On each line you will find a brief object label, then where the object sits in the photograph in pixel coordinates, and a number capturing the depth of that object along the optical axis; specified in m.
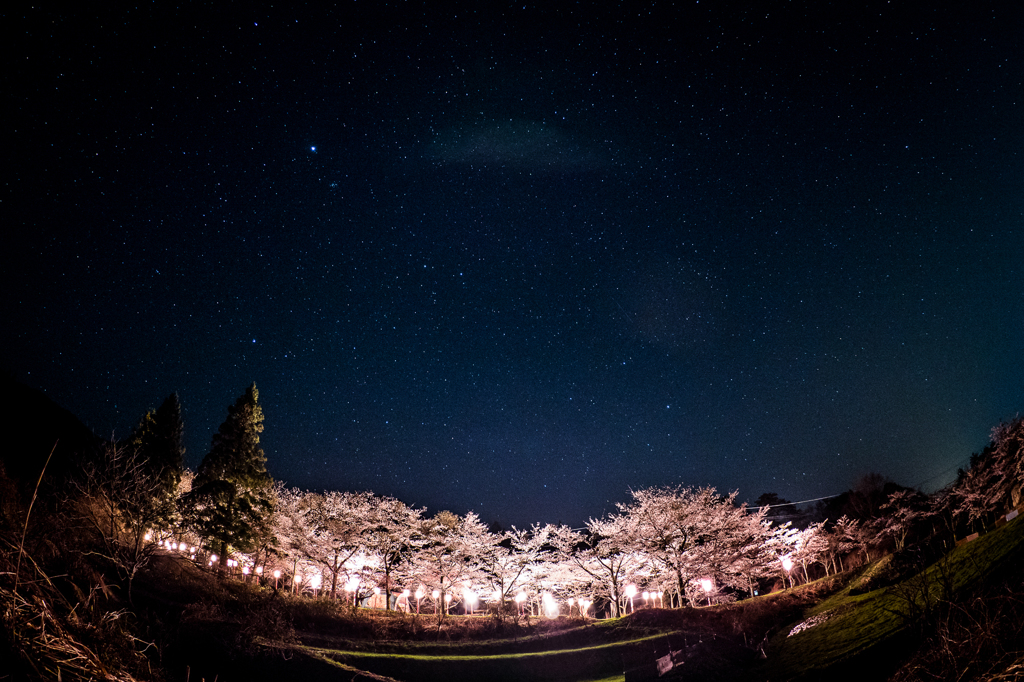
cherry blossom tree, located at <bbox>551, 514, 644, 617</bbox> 31.99
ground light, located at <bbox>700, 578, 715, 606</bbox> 33.44
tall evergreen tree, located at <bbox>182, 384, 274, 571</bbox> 26.39
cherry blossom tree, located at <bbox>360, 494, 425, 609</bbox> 32.28
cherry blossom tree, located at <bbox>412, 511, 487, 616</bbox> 34.59
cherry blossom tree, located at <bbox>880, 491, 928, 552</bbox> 23.45
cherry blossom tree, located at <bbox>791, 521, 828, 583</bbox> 28.38
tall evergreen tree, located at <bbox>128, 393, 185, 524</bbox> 32.19
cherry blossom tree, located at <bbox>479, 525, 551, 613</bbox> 36.44
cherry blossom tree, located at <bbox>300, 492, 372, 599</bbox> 30.44
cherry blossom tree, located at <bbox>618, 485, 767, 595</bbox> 27.48
